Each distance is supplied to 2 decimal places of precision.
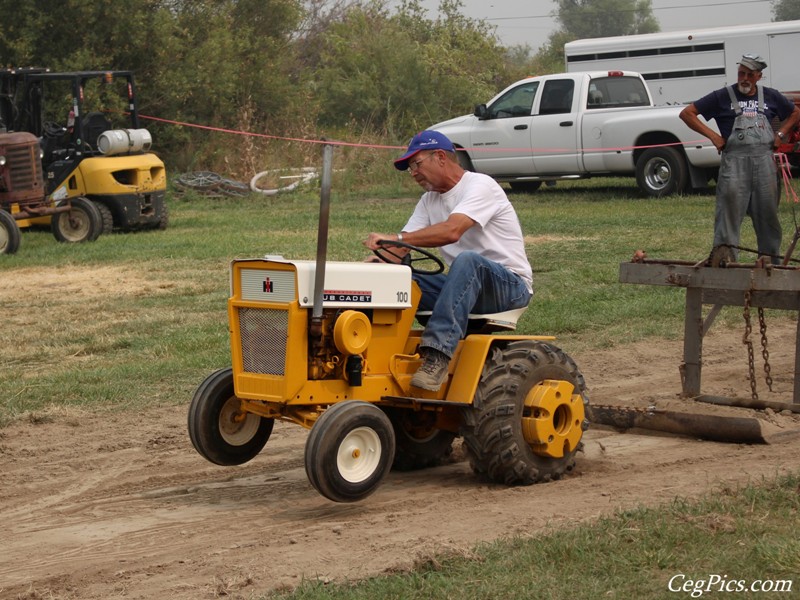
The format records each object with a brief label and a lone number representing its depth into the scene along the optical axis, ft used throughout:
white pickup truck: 65.51
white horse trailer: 76.23
